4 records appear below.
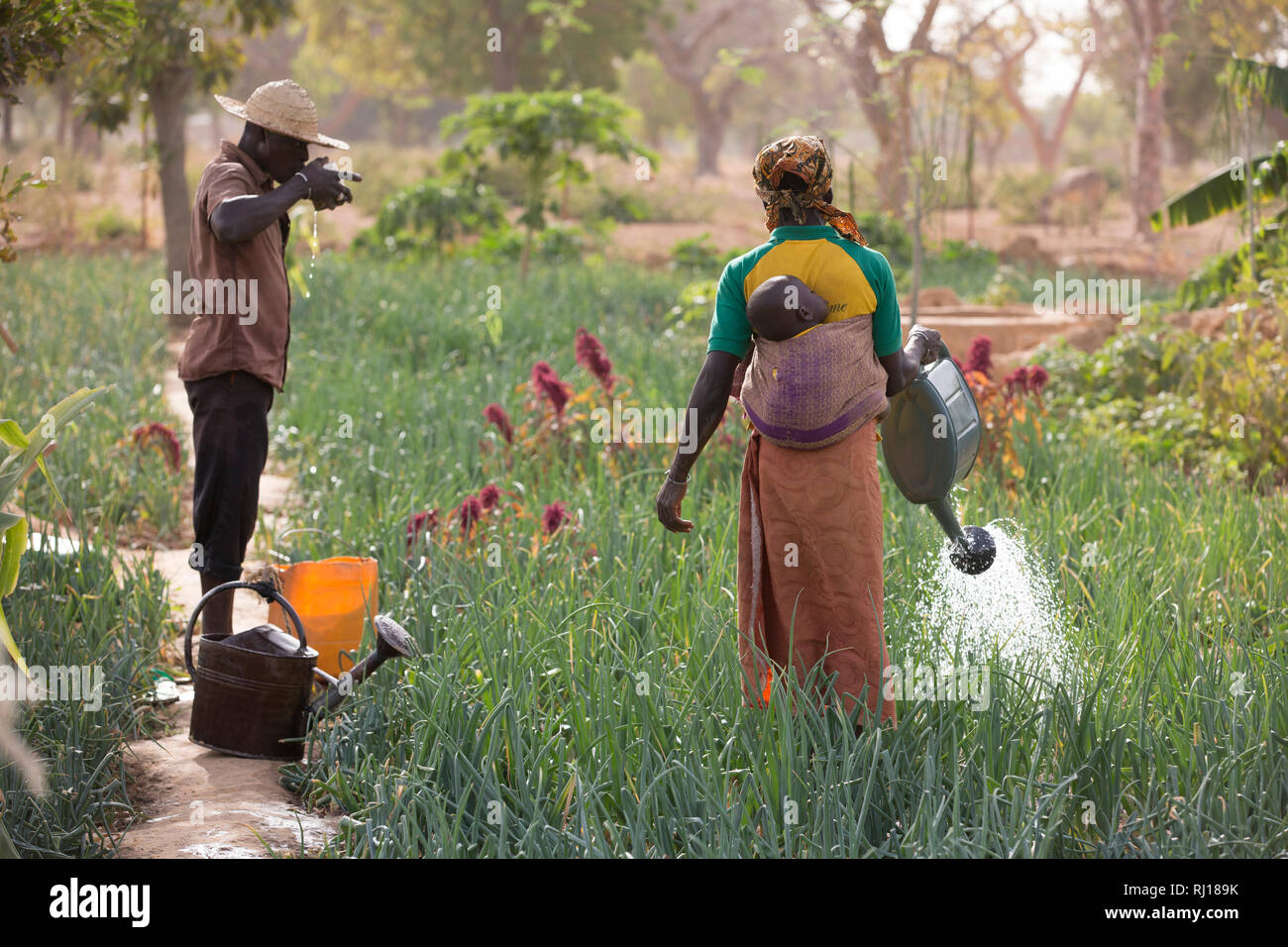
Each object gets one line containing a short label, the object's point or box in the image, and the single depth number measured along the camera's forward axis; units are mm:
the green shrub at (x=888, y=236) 16141
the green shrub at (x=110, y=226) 17641
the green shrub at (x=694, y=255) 14469
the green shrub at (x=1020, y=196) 24734
